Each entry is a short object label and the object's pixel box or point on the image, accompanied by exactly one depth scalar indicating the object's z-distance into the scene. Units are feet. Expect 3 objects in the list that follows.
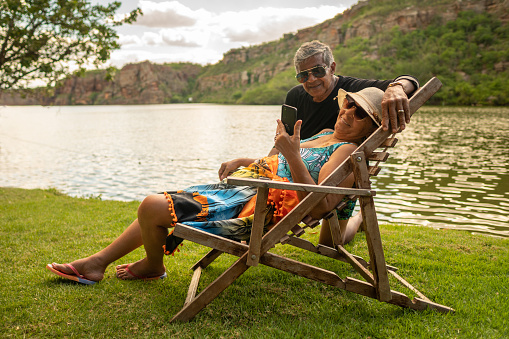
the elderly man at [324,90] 8.99
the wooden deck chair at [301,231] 8.71
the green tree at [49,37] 30.48
